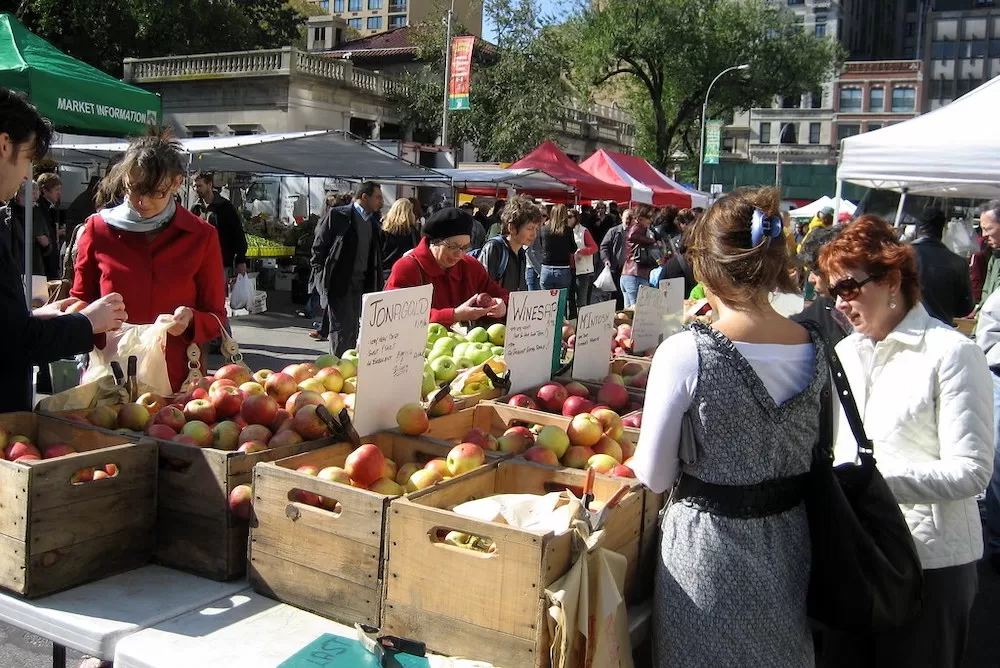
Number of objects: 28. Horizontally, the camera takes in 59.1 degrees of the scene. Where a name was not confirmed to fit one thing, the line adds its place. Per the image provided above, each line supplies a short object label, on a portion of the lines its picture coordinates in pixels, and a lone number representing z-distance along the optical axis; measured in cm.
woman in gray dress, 184
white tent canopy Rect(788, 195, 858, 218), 2598
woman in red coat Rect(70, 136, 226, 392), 329
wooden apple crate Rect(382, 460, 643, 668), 177
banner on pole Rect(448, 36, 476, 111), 2195
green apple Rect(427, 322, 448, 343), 428
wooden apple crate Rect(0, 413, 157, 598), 197
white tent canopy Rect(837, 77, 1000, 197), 624
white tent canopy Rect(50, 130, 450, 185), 1102
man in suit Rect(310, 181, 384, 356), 784
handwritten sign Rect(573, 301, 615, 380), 367
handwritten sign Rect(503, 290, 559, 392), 332
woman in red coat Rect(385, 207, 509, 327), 434
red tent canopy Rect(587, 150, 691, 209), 1991
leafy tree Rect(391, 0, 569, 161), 2803
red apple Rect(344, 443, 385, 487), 227
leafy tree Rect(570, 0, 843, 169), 3744
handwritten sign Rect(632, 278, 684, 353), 466
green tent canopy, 508
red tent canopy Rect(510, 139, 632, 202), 1650
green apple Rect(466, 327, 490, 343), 421
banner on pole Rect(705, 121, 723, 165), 3341
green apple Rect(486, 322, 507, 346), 428
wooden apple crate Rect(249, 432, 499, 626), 199
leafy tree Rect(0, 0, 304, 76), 3198
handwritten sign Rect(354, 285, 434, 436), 252
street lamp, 3554
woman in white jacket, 223
